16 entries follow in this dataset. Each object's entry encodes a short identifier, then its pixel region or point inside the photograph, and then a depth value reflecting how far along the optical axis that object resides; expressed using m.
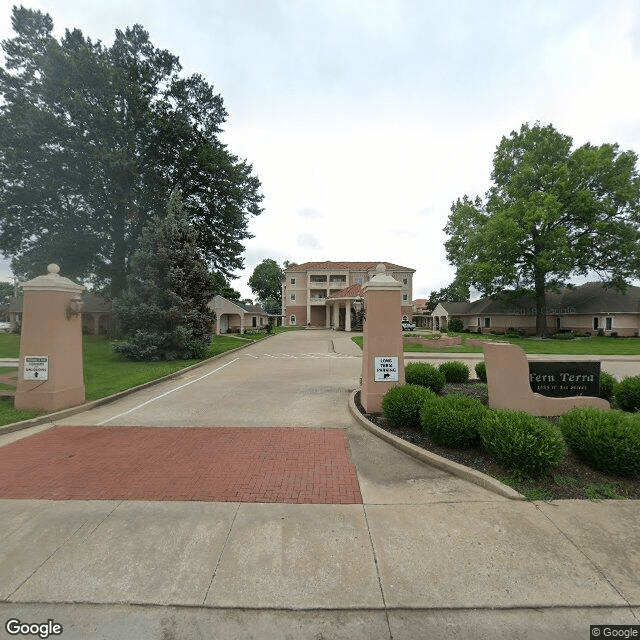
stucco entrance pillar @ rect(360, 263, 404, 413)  6.96
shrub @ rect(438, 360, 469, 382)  9.87
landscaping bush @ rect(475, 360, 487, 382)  10.12
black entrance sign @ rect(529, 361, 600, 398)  6.58
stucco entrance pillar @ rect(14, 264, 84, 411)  7.18
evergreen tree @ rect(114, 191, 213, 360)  15.36
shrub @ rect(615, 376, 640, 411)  6.80
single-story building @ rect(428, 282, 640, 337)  35.06
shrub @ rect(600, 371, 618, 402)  7.43
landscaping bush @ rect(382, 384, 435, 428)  5.97
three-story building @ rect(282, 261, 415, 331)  54.97
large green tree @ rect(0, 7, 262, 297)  19.81
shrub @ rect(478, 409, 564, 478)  4.08
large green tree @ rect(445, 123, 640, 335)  28.47
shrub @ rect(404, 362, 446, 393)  8.27
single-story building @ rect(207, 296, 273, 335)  40.78
